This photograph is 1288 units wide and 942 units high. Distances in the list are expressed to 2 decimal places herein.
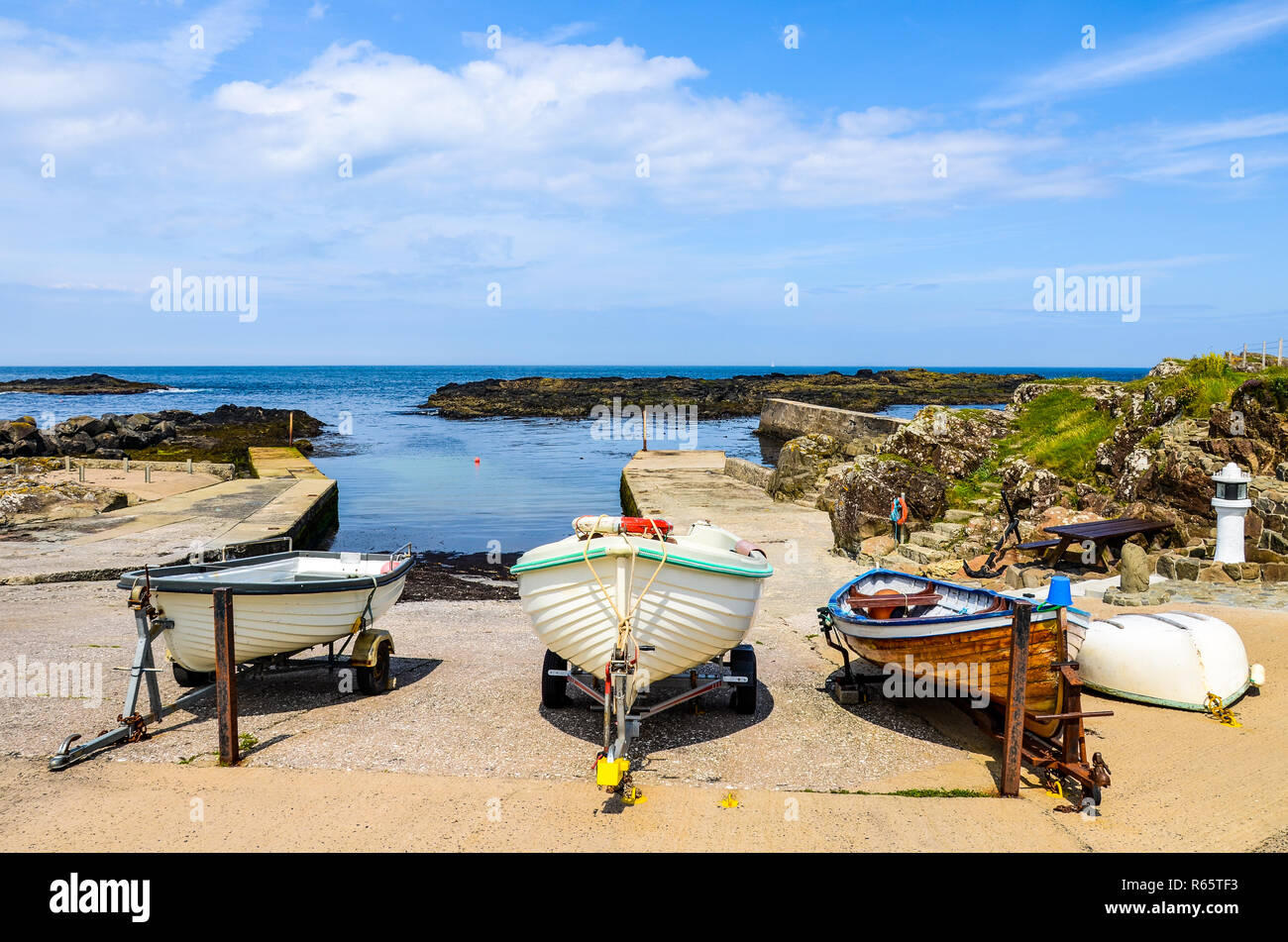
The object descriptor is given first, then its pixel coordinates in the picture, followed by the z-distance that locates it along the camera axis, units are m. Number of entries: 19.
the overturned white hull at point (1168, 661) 8.09
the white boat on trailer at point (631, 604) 6.78
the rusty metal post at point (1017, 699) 6.49
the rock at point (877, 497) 17.91
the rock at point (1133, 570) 11.76
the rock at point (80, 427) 38.69
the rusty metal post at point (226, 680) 7.02
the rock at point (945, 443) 19.19
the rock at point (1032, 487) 17.28
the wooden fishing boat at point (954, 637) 6.74
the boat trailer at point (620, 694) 6.32
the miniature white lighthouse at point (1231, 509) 12.02
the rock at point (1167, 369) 18.53
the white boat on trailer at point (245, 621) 7.60
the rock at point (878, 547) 17.05
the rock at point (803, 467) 25.31
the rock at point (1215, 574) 12.15
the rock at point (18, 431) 33.78
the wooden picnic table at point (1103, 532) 13.18
